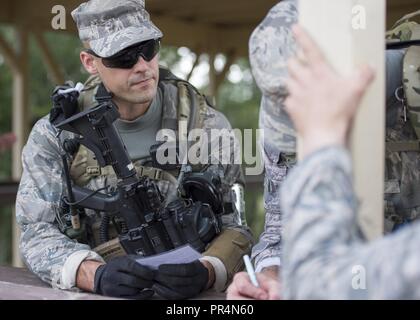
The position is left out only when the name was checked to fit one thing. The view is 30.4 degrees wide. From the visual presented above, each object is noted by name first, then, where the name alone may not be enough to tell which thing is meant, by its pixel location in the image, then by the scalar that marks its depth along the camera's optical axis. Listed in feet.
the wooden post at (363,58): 3.98
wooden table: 6.29
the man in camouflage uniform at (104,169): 6.86
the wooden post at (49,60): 22.39
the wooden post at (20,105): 22.56
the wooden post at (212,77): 25.92
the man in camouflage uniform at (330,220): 3.33
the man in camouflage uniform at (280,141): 4.55
